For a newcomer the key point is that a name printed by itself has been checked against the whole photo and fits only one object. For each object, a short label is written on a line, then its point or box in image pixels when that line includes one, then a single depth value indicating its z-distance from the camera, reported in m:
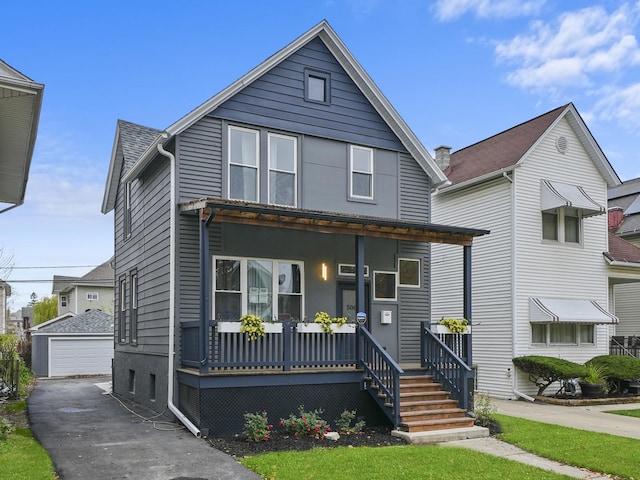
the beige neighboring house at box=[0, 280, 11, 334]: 32.74
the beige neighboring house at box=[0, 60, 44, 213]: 7.62
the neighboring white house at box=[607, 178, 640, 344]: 20.28
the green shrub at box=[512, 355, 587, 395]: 16.39
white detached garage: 25.45
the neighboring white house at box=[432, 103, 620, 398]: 17.88
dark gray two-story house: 11.27
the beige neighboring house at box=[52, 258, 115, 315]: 43.38
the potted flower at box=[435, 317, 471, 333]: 13.16
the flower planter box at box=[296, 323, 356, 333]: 11.68
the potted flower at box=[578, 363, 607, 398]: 16.73
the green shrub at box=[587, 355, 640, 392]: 17.45
